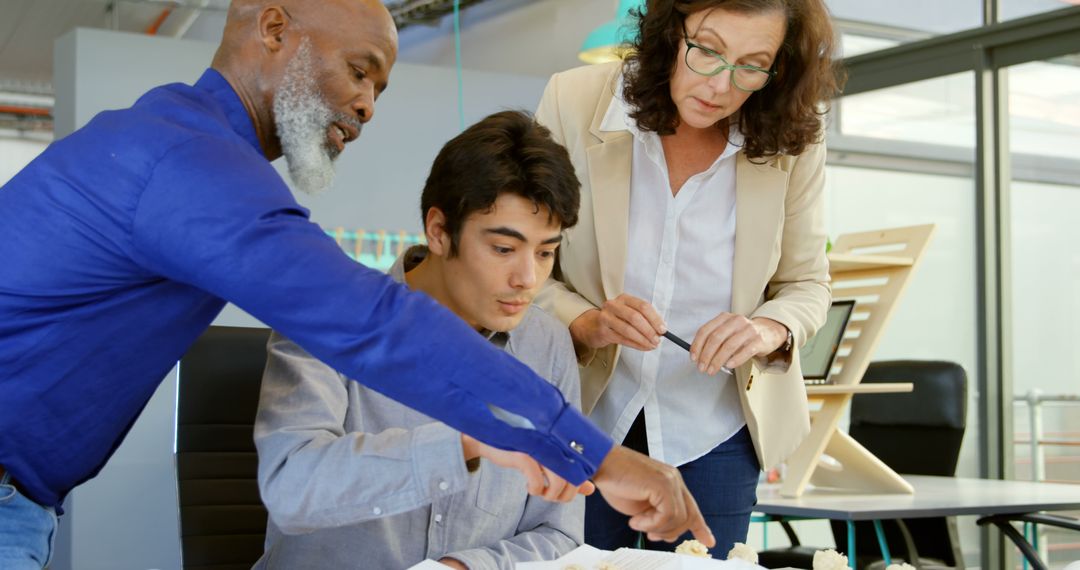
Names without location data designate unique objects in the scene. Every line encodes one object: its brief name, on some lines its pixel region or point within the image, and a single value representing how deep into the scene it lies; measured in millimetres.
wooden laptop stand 3344
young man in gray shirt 1311
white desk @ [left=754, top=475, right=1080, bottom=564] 2865
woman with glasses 1879
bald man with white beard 984
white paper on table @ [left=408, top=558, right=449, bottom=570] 1301
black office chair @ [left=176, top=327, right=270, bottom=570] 1953
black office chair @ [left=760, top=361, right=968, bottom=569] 3566
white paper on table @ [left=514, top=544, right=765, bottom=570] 1290
